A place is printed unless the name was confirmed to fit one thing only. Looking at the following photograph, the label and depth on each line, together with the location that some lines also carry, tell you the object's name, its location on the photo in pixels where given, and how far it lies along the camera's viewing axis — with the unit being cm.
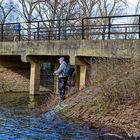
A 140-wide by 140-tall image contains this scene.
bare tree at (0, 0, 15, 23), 3806
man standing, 1207
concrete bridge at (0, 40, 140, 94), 1368
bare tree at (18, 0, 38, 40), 3365
